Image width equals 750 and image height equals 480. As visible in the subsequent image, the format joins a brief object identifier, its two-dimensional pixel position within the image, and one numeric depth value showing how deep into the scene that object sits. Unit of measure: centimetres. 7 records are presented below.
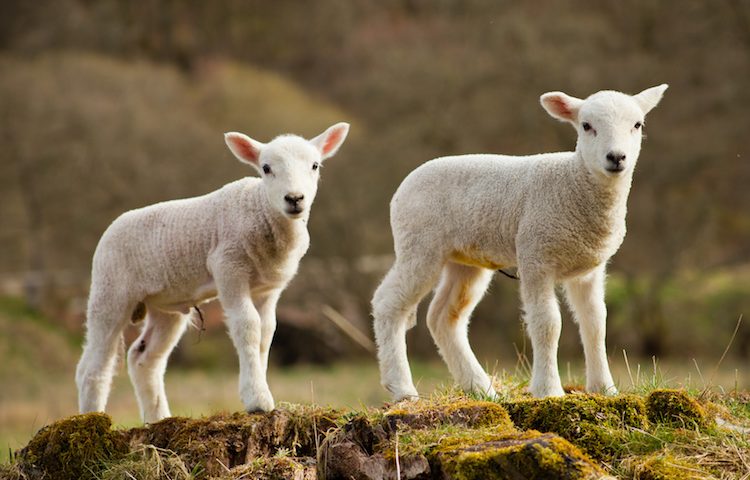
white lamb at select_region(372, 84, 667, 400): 1519
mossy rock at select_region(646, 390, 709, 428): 1366
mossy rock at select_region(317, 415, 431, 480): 1250
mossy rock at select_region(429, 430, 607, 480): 1162
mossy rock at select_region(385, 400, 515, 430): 1341
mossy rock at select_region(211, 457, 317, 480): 1382
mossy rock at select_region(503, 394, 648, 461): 1336
